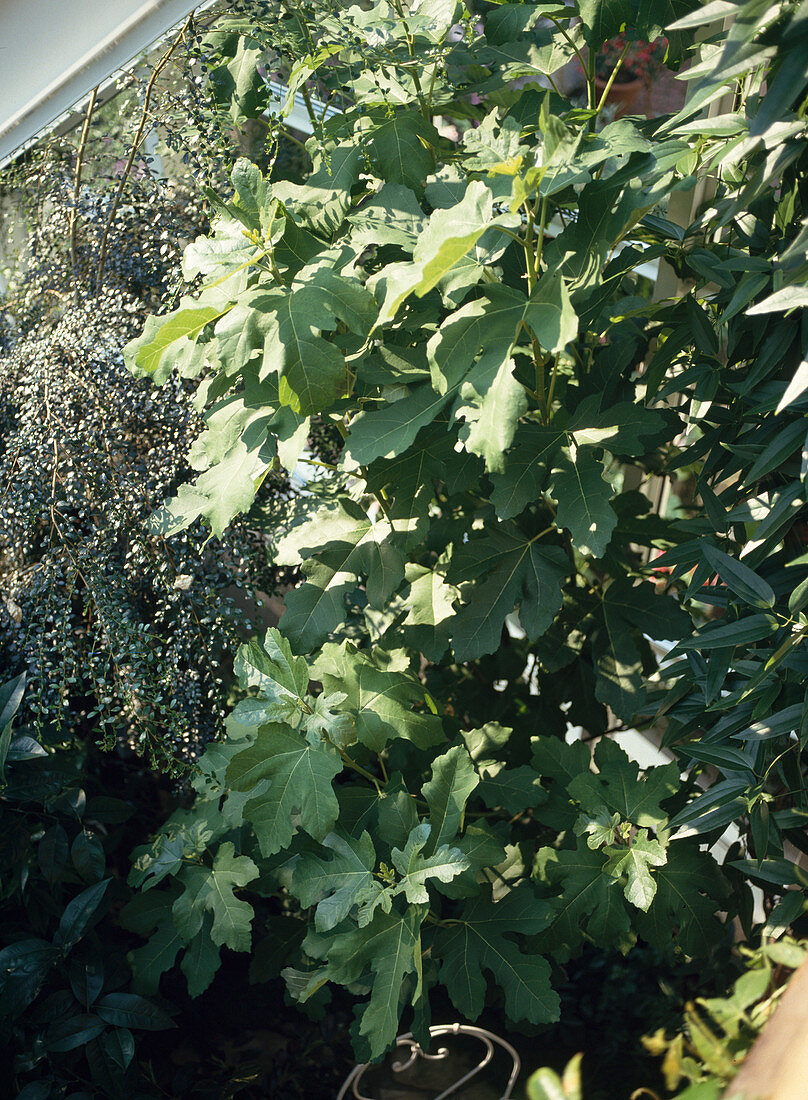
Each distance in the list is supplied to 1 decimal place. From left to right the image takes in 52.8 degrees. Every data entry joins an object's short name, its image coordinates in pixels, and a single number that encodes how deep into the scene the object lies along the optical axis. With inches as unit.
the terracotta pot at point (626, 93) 146.0
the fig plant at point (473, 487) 41.7
